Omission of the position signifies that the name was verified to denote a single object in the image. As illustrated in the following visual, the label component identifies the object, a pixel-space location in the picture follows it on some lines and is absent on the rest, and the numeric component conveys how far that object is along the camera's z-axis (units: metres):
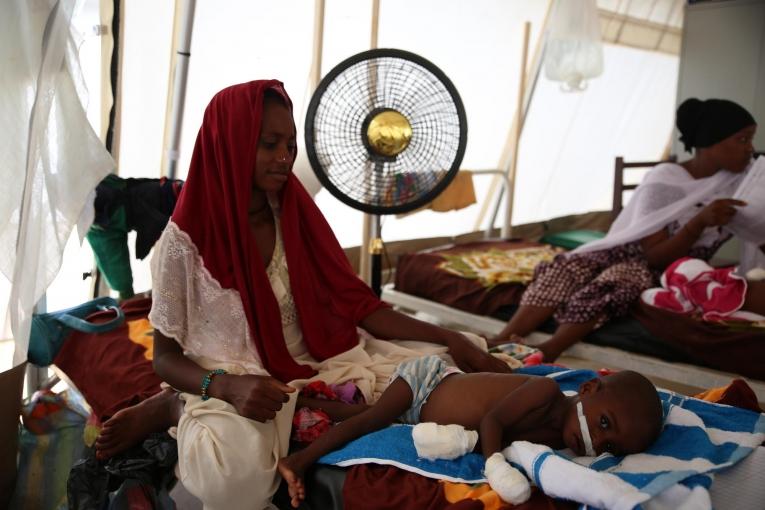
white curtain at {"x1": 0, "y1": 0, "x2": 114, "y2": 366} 2.07
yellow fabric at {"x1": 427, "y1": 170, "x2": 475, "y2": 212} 4.44
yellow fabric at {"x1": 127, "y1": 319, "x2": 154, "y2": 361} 2.50
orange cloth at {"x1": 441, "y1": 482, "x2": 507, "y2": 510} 1.46
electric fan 2.65
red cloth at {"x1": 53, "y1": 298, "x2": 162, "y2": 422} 2.29
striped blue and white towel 1.39
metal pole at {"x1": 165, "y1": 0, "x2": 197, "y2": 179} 3.02
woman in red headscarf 1.65
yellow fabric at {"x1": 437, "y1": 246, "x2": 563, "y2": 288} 3.66
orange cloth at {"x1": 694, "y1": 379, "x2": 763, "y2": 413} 1.96
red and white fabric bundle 2.90
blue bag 2.45
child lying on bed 1.57
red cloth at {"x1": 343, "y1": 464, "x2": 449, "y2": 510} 1.52
